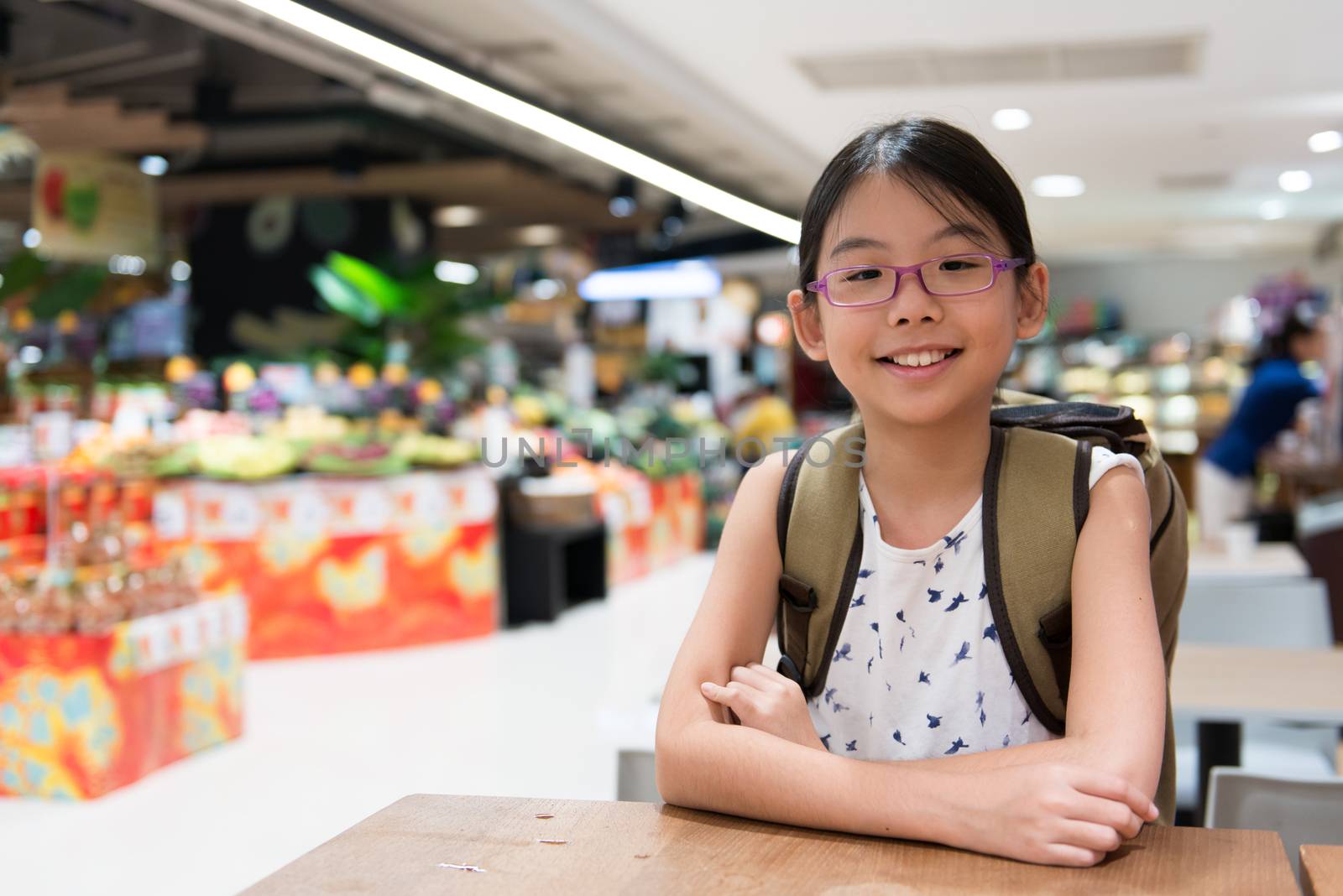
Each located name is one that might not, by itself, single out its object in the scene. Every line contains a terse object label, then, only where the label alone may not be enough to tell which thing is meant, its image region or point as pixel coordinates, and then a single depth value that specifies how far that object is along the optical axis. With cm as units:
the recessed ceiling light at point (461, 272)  1546
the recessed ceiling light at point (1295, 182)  1036
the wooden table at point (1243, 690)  227
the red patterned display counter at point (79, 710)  408
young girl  122
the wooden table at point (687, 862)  100
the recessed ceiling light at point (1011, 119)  791
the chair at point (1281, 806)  183
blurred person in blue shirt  681
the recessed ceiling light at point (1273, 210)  1187
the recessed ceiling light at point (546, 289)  1523
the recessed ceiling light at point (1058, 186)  1038
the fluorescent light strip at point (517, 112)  432
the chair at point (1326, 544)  551
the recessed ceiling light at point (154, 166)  960
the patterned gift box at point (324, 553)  627
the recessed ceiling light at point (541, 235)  1323
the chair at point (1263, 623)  306
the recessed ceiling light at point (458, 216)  1164
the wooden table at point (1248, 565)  381
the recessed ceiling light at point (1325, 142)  871
